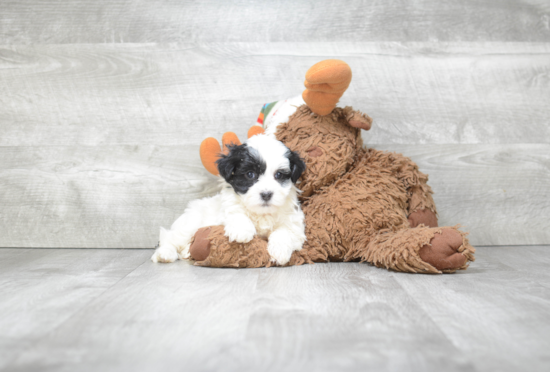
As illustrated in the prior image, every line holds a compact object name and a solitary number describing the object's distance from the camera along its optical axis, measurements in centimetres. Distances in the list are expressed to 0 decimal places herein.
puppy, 121
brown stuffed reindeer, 116
